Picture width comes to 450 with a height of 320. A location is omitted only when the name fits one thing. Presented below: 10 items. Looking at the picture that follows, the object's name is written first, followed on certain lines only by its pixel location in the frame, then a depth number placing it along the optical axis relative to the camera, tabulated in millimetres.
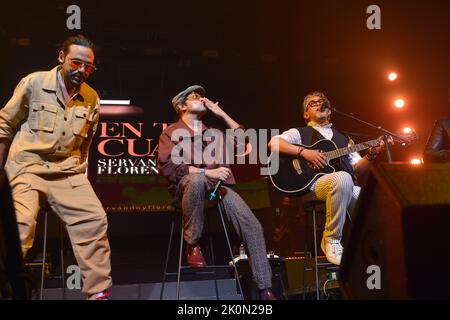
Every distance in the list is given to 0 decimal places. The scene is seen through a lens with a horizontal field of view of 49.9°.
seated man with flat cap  3330
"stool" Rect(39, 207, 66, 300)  3166
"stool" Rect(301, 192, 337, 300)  3822
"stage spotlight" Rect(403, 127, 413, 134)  6428
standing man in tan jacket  2861
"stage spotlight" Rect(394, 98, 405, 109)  6539
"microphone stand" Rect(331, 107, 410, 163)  4223
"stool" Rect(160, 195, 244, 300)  3231
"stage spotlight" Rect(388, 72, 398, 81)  6453
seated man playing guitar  3676
